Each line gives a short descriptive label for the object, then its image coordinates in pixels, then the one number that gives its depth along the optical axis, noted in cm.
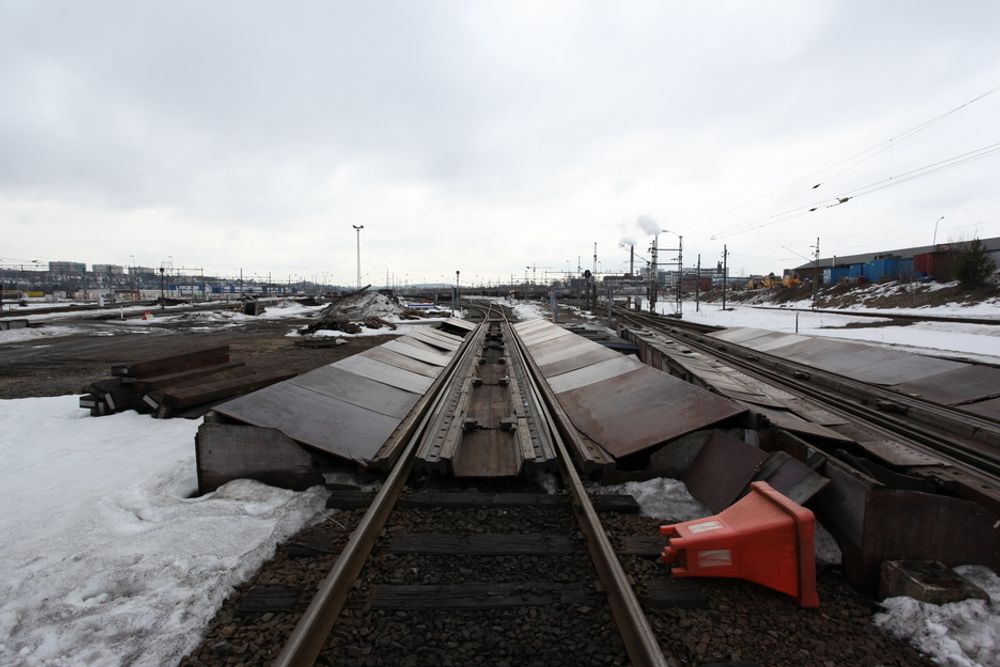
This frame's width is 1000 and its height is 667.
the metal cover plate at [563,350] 1142
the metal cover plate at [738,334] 1695
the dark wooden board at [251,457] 490
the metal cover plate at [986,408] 724
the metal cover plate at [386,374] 824
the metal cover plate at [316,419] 510
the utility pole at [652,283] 4056
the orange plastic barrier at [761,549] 318
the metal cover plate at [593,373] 827
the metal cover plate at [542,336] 1548
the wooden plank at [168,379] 807
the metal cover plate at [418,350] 1123
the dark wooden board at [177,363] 821
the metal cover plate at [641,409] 525
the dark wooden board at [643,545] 365
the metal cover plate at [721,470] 437
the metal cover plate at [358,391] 669
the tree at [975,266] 3716
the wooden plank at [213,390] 769
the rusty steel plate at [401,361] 977
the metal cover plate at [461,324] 2073
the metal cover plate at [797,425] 491
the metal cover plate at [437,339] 1409
